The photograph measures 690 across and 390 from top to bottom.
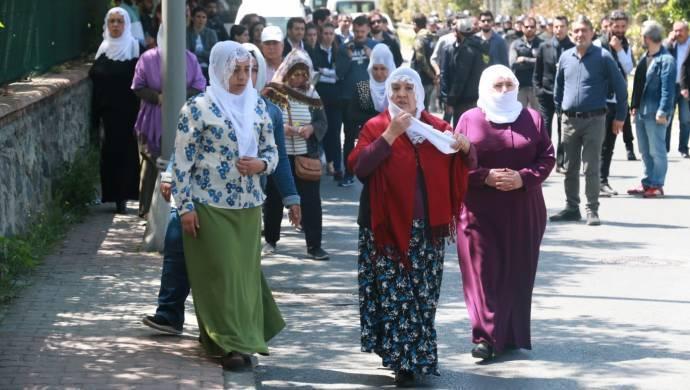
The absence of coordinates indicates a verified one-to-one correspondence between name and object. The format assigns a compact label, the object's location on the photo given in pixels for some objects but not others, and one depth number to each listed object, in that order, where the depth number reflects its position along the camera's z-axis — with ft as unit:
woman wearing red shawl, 26.43
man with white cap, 42.60
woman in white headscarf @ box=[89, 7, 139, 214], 46.19
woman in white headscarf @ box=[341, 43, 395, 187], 45.78
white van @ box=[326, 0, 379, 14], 183.11
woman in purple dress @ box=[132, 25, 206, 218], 41.22
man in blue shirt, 46.83
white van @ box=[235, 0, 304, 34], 90.35
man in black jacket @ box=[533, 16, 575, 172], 58.65
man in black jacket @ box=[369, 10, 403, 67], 65.57
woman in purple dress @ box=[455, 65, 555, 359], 28.94
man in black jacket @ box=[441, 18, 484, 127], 58.08
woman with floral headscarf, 38.99
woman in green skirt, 26.13
